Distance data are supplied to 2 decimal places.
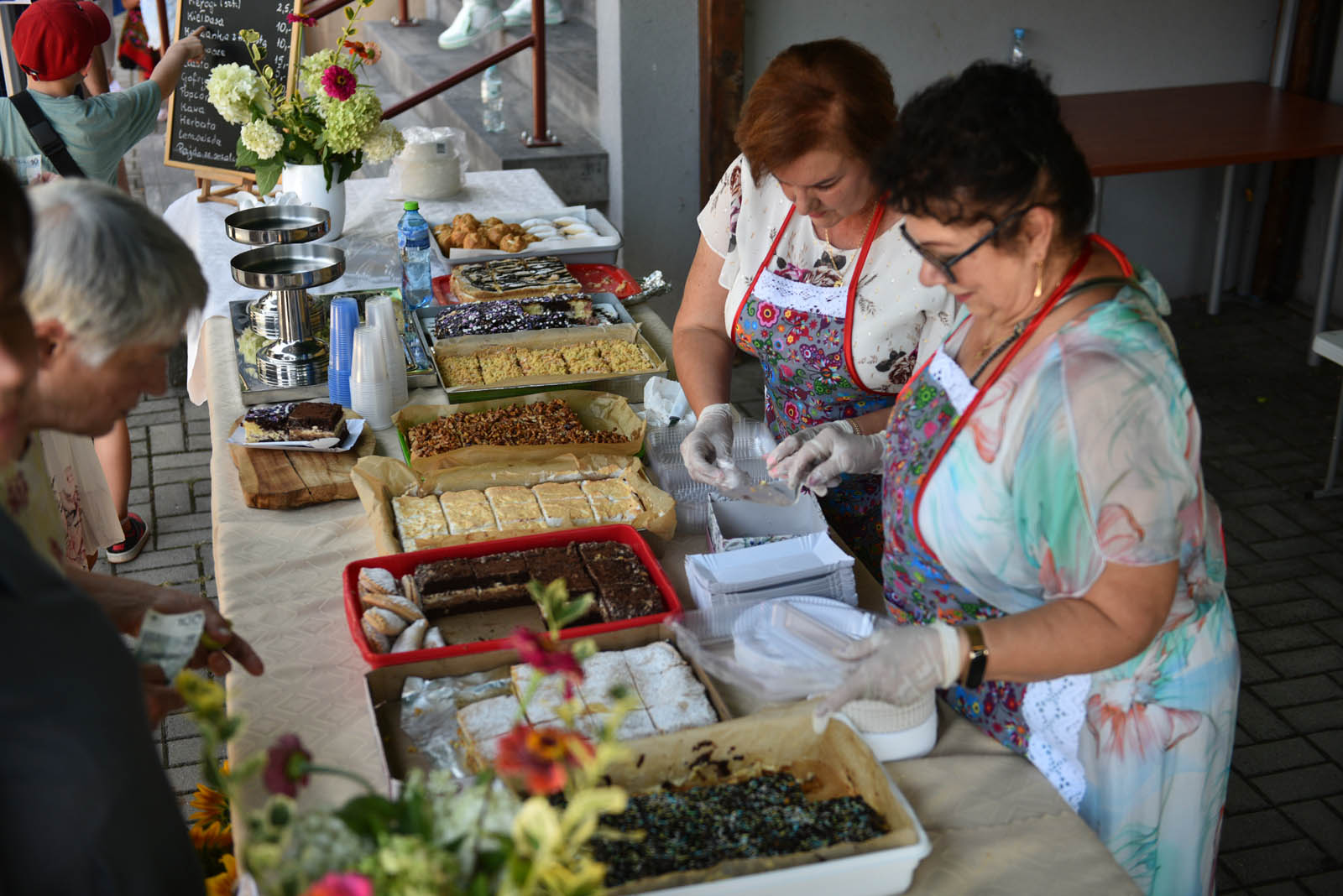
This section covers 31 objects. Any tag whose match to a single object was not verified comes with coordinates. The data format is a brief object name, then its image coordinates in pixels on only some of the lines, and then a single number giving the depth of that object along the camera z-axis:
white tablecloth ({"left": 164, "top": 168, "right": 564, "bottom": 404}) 3.52
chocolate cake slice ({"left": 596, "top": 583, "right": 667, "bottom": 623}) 1.97
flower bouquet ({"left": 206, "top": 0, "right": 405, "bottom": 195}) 3.74
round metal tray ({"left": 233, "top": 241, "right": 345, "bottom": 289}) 2.95
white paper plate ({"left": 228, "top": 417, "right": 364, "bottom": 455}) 2.57
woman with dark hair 1.48
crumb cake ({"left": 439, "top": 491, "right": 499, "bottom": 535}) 2.25
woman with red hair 2.12
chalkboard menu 4.24
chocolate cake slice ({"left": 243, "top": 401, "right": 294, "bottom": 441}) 2.58
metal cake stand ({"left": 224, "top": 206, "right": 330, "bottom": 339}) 3.08
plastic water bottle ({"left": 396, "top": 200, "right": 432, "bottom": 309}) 3.41
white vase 3.88
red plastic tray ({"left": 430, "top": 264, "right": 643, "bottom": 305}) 3.54
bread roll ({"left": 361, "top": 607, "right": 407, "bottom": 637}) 1.94
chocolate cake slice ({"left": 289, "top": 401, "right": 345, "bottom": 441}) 2.58
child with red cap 3.79
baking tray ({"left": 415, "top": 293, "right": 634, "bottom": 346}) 3.22
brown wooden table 4.93
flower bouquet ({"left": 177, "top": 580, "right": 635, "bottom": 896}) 0.95
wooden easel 4.35
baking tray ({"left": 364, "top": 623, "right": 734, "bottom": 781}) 1.69
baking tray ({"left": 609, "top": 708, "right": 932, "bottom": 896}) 1.38
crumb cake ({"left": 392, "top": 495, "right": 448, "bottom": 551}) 2.21
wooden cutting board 2.41
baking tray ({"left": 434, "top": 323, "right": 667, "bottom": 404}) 2.85
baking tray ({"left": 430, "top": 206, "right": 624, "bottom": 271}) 3.64
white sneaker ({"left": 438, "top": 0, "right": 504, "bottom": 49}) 7.83
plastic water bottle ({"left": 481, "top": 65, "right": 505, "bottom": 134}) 6.11
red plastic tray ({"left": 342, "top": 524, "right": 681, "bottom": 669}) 1.82
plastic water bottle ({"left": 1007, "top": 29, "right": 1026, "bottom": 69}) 5.52
